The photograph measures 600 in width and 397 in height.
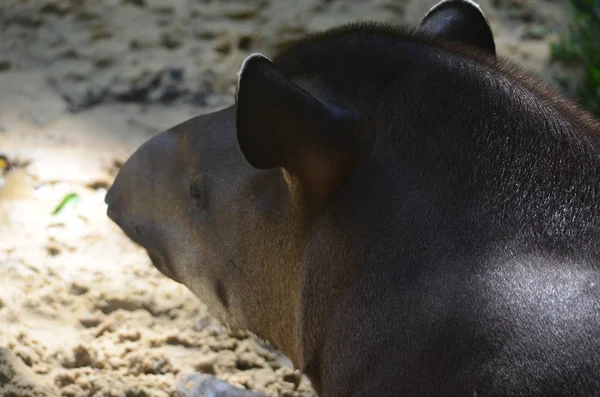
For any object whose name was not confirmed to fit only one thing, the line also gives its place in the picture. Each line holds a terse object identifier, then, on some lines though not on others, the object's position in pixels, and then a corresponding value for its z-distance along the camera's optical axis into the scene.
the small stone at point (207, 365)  6.78
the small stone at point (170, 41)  10.28
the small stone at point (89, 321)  6.94
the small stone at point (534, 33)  11.02
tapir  4.10
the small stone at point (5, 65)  9.57
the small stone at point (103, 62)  9.85
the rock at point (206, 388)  6.43
